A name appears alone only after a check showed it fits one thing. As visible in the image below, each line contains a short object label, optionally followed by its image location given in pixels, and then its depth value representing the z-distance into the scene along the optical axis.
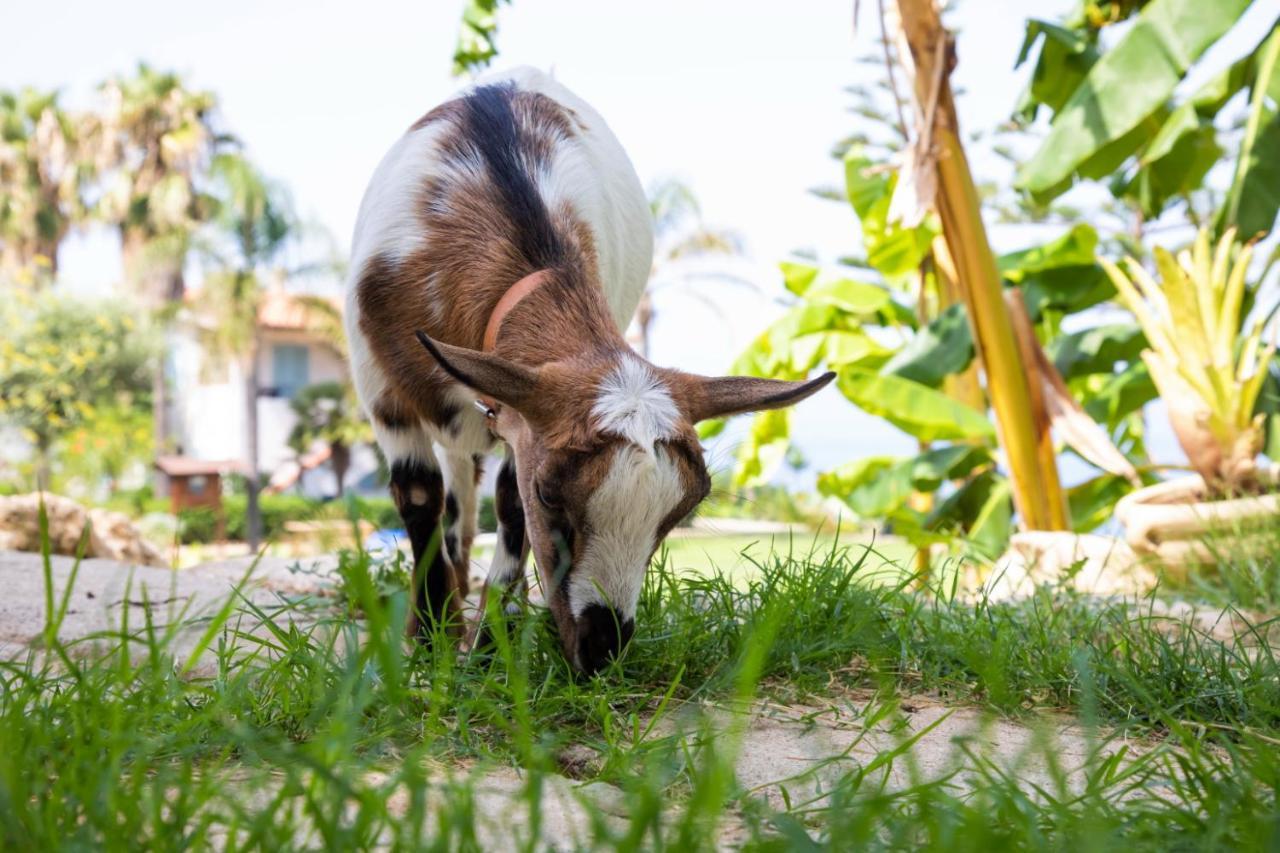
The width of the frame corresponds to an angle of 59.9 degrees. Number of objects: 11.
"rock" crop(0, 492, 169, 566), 7.54
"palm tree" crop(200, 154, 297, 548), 28.02
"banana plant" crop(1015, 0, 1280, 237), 7.31
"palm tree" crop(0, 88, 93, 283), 40.31
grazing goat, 2.77
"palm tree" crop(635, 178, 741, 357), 30.69
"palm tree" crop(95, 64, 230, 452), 39.03
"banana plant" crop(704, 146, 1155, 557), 9.20
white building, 36.16
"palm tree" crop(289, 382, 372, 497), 33.66
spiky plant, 7.37
